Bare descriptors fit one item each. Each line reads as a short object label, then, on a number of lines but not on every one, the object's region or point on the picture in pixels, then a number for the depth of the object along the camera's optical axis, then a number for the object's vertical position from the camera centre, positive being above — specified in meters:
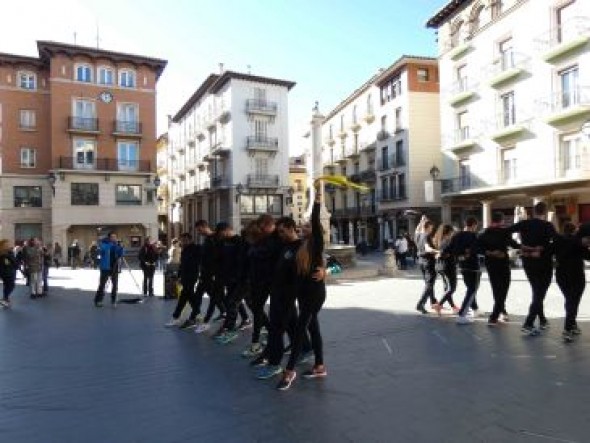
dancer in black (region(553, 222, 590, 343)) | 7.01 -0.65
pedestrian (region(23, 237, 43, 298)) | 14.49 -0.79
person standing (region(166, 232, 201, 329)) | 8.93 -0.81
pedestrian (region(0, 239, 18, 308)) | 12.69 -0.86
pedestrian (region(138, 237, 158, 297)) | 14.24 -0.84
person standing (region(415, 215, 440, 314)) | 9.60 -0.77
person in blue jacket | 12.23 -0.71
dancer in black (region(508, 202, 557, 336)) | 7.26 -0.46
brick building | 38.38 +6.45
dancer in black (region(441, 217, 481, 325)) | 8.43 -0.56
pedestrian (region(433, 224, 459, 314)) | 9.17 -0.67
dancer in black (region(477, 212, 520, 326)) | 8.01 -0.49
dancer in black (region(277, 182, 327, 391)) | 5.31 -0.53
